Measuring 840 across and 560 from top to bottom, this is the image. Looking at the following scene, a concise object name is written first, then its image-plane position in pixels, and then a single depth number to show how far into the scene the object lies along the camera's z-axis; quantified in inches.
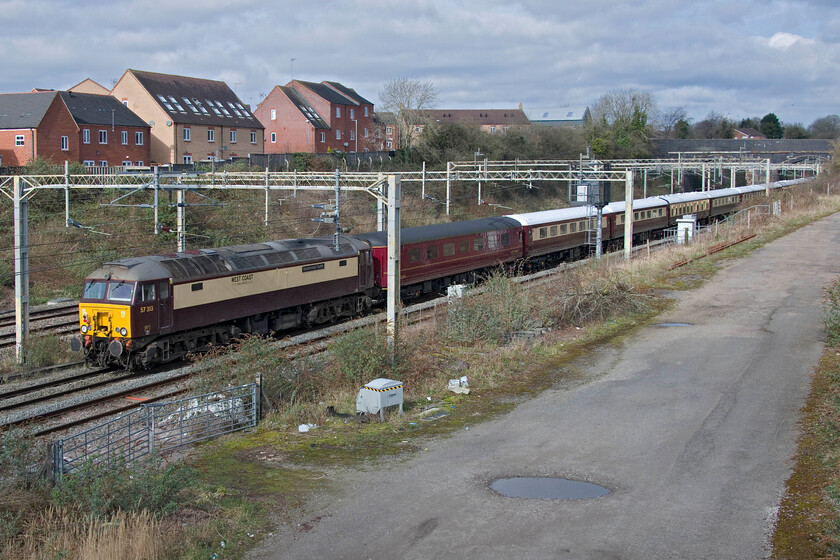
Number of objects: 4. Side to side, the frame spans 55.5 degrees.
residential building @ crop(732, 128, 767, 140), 5502.0
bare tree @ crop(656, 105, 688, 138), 5585.1
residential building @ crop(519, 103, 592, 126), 5265.8
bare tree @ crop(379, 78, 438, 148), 3139.8
